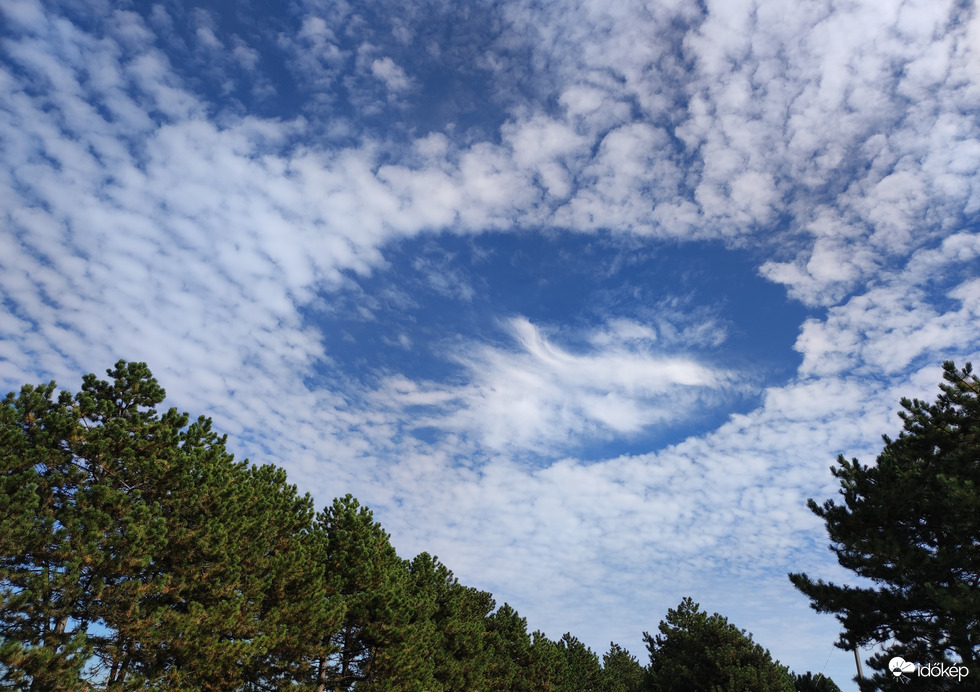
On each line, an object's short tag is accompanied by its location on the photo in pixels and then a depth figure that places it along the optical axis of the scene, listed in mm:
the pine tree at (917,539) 14672
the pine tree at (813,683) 19547
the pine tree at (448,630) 28328
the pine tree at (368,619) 21438
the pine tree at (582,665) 50300
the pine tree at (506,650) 35278
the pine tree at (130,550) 12500
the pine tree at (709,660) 29891
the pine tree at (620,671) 53219
